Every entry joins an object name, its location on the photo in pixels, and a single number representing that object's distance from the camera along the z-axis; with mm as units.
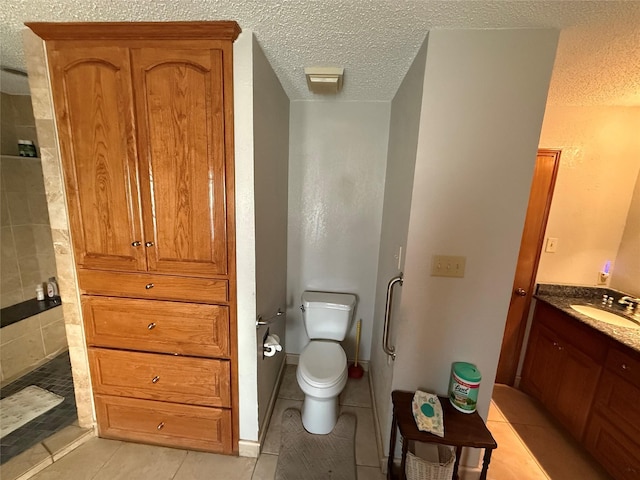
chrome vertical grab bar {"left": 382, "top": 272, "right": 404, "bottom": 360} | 1379
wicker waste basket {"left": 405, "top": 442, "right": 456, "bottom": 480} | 1256
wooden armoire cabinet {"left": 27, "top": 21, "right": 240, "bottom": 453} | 1227
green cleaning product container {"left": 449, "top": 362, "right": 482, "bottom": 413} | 1273
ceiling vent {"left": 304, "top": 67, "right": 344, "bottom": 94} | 1541
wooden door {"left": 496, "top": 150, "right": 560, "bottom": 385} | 1937
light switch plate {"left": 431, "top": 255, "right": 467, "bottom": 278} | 1248
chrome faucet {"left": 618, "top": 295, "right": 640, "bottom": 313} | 1733
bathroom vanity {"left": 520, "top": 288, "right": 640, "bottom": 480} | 1370
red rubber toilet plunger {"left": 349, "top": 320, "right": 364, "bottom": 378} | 2277
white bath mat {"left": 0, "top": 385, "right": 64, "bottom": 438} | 1673
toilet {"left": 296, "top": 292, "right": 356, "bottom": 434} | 1637
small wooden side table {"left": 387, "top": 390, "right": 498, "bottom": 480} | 1181
